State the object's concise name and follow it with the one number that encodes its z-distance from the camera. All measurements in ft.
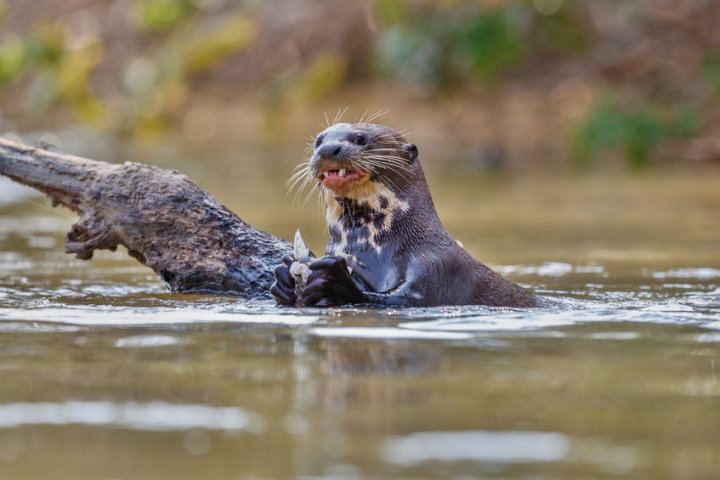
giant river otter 29.99
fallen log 34.65
